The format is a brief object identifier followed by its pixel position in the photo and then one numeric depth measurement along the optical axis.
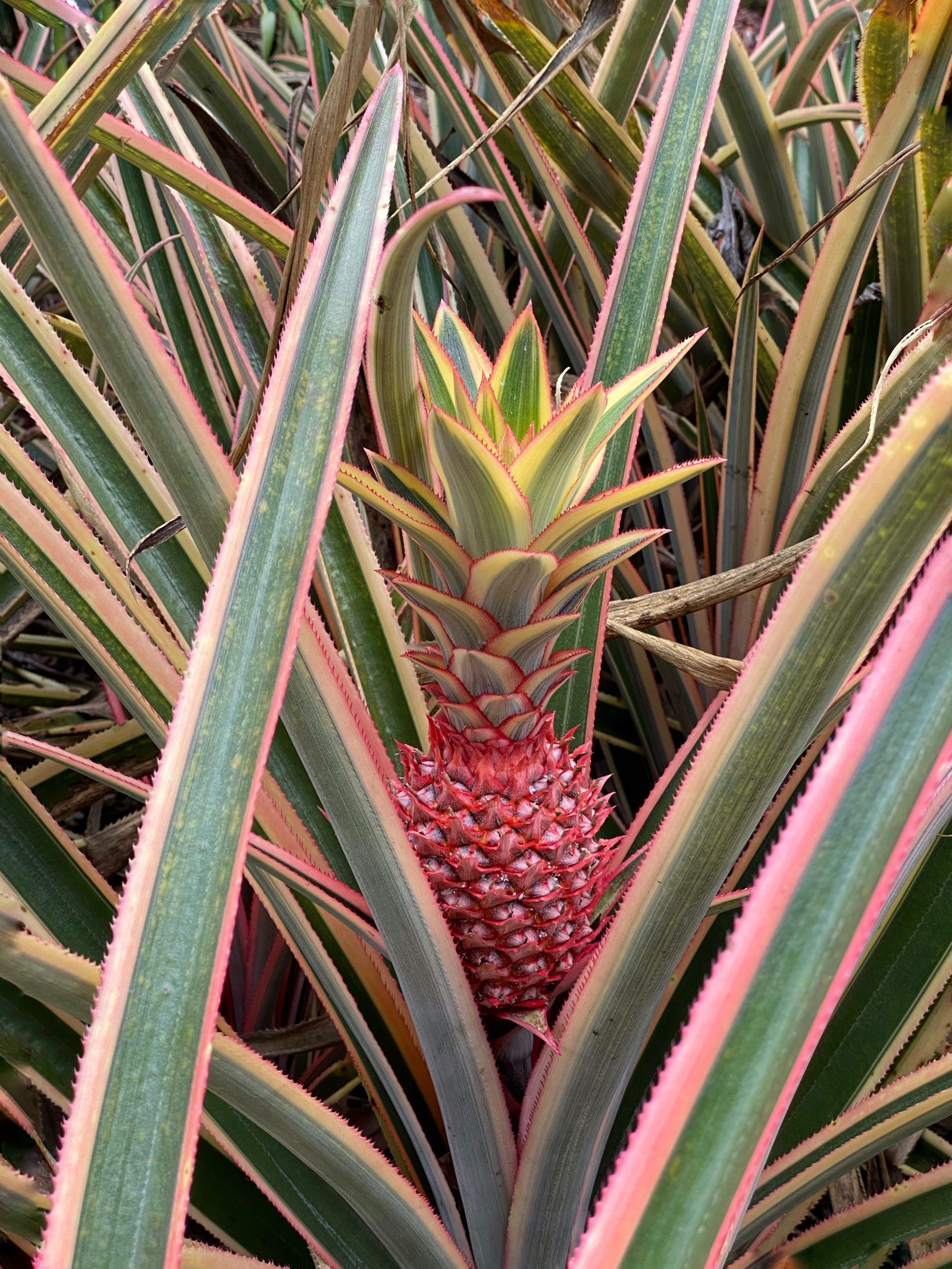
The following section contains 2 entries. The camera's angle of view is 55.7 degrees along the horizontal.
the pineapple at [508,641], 0.43
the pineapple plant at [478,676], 0.24
